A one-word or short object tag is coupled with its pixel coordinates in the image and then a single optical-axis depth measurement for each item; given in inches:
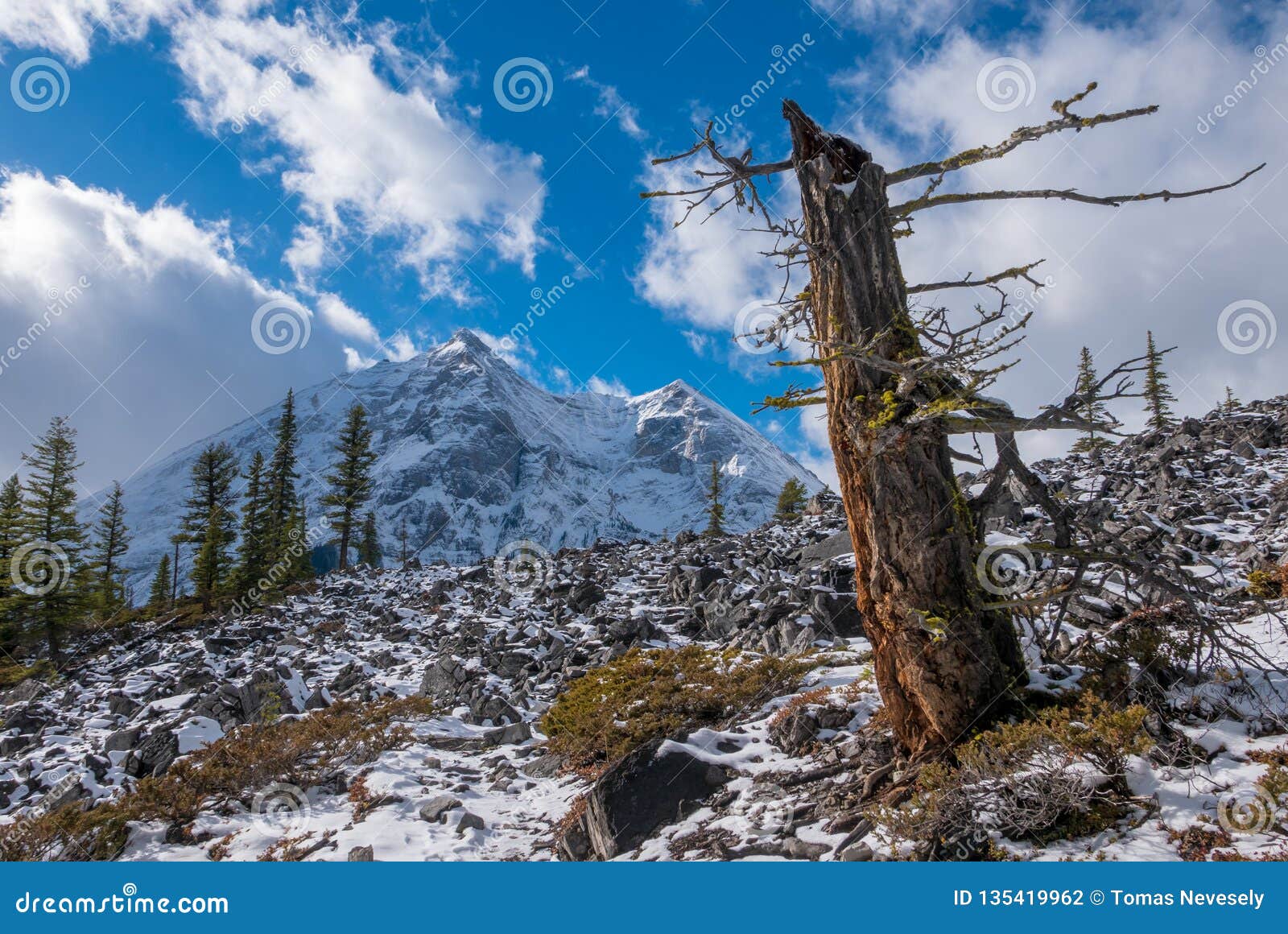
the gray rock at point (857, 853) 169.9
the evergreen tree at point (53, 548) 1056.8
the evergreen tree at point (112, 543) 1640.0
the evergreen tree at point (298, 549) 1237.7
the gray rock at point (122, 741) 487.2
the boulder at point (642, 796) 242.4
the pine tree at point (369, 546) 1850.4
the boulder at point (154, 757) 440.1
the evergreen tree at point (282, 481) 1518.2
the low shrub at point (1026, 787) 162.4
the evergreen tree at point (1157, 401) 1450.5
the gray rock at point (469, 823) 305.9
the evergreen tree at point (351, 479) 1590.8
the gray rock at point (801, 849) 185.9
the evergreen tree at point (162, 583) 1945.5
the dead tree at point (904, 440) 203.9
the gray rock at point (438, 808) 319.9
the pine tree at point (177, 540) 1435.8
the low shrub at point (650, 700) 362.0
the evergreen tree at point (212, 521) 1402.6
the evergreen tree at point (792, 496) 1697.8
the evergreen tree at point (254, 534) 1349.7
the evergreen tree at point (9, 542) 1044.5
